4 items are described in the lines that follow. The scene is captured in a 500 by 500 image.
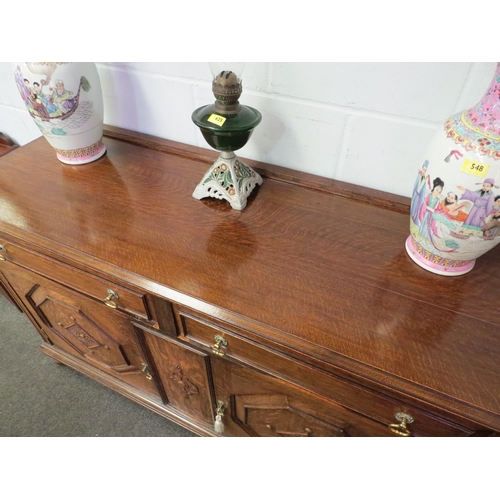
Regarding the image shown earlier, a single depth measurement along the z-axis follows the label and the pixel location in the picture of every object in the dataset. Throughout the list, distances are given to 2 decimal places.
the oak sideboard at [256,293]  0.50
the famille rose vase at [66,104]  0.71
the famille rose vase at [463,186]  0.46
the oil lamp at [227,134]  0.65
